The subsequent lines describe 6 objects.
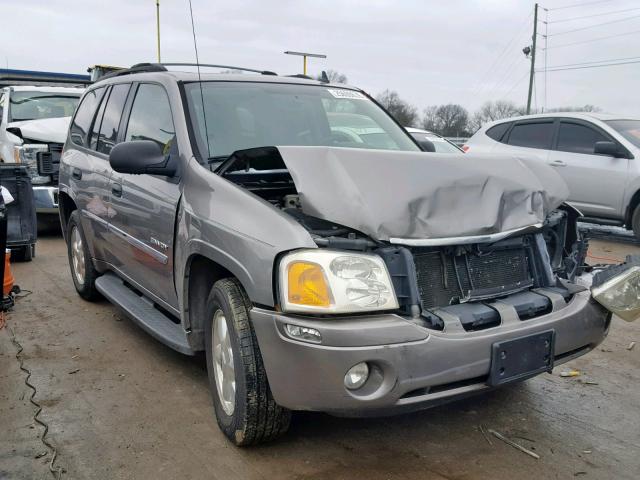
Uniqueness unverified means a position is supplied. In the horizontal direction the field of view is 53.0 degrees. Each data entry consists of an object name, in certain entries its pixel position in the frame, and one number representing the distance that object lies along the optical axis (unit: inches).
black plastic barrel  273.6
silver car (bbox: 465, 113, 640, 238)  334.3
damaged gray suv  102.9
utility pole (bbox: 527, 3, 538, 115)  1417.9
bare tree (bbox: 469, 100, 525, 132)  2051.7
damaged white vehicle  343.3
